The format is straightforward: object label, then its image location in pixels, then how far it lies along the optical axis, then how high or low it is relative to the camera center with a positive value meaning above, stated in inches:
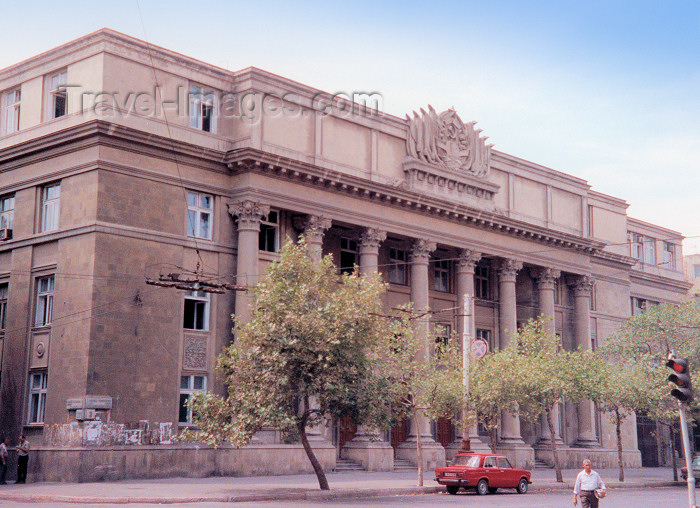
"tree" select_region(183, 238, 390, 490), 1039.0 +69.0
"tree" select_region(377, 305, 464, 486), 1228.8 +59.5
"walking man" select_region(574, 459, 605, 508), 713.6 -51.8
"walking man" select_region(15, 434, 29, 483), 1215.6 -60.7
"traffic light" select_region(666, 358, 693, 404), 643.5 +30.6
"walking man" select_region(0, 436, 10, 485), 1209.1 -62.0
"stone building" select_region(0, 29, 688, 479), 1289.4 +325.9
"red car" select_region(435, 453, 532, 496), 1212.5 -74.3
